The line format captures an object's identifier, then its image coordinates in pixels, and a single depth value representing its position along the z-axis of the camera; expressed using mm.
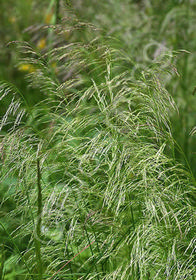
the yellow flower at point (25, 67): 6087
